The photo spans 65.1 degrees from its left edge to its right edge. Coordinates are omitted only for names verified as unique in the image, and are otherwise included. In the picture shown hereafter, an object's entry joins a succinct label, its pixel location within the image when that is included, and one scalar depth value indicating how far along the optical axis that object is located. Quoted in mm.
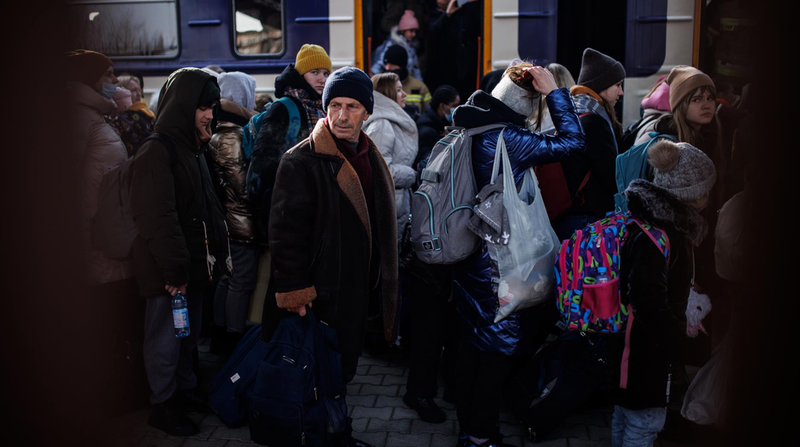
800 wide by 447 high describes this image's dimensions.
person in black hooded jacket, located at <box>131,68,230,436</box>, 3158
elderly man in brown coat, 2766
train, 5793
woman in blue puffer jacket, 2936
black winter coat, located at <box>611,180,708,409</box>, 2518
